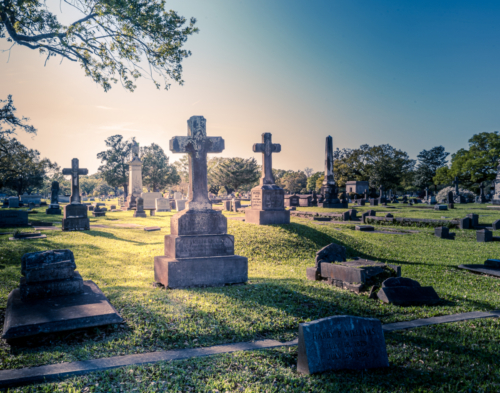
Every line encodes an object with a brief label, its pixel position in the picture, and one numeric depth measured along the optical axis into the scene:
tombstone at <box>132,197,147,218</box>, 25.45
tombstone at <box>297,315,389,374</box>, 3.15
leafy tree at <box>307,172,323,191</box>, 92.75
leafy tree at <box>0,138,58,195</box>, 36.99
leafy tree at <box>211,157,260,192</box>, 68.69
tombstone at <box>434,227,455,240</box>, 13.92
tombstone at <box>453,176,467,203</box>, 38.78
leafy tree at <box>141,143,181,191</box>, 68.69
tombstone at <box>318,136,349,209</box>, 30.70
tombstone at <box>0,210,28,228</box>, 16.14
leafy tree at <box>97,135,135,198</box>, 65.25
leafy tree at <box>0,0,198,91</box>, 7.90
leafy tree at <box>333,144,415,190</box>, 57.47
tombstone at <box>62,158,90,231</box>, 15.82
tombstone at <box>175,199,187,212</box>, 30.64
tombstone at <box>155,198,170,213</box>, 31.70
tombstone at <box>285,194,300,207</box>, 33.59
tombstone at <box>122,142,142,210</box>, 33.88
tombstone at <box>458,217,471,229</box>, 16.27
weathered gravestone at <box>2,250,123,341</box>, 3.82
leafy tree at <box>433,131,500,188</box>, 54.03
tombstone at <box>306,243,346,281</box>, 7.36
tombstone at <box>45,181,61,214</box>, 26.72
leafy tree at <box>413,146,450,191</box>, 71.94
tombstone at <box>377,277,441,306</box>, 5.44
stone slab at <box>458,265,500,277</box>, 7.59
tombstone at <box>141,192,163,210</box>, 32.53
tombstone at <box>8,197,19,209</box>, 34.19
